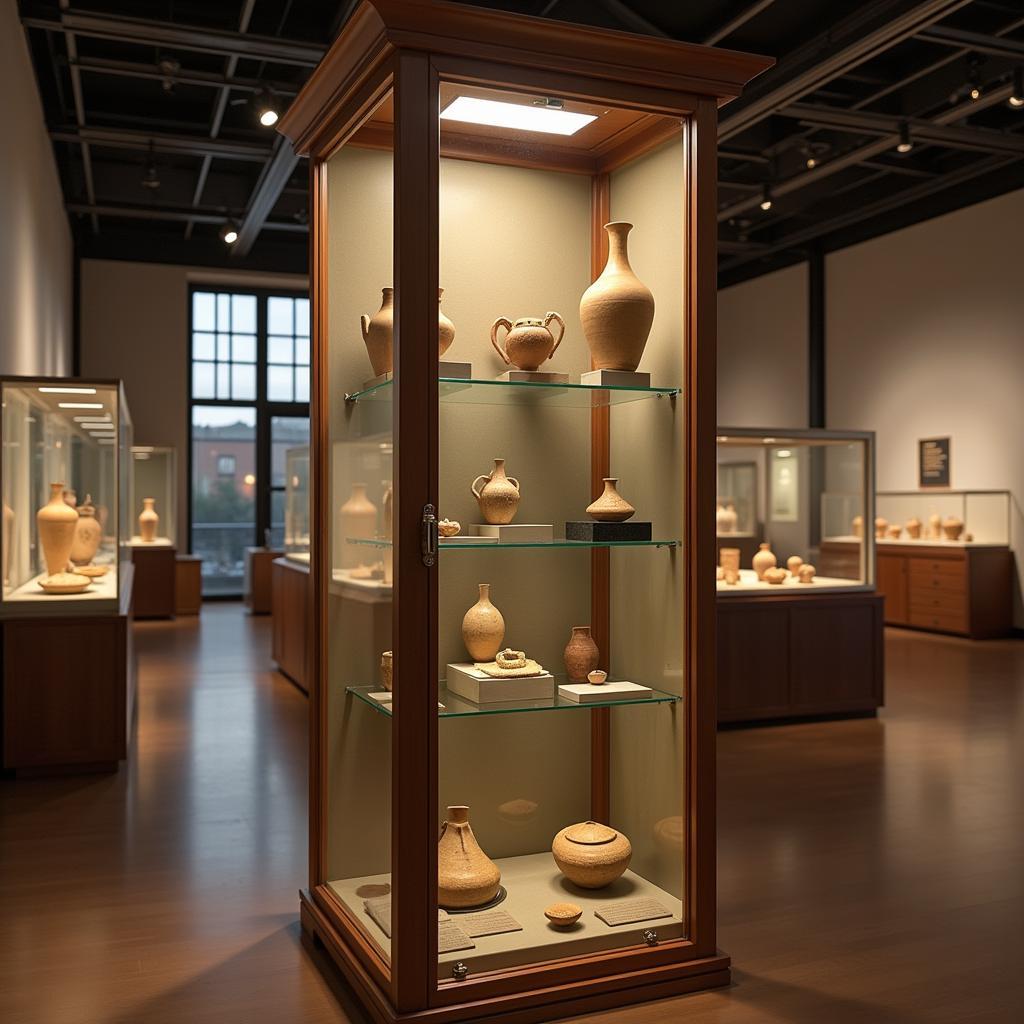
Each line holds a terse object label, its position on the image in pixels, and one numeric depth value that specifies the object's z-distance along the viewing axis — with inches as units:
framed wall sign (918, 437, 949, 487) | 480.7
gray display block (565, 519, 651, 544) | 119.2
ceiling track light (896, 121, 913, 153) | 373.4
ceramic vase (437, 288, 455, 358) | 114.8
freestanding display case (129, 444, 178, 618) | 487.2
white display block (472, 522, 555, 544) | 118.1
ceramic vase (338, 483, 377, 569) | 120.6
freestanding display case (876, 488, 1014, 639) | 431.5
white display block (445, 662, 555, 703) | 114.3
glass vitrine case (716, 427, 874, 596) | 276.7
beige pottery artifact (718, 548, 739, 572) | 283.1
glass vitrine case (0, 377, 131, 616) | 219.3
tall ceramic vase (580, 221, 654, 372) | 119.2
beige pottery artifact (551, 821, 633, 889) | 122.6
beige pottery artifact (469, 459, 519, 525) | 122.3
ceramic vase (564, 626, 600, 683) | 128.3
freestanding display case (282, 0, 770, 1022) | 102.7
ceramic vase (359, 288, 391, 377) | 118.6
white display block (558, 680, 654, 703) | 119.3
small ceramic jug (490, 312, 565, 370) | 120.4
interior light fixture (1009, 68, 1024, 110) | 327.3
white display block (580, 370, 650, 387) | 118.9
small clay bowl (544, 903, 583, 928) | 113.9
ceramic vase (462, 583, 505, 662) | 123.4
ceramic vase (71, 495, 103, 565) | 239.3
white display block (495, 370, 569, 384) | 117.1
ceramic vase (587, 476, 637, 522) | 123.7
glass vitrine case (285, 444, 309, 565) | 331.3
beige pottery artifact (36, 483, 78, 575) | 235.5
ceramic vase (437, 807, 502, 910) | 118.3
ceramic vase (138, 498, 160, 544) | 504.4
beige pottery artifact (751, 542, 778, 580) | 278.1
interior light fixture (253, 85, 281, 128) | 334.0
